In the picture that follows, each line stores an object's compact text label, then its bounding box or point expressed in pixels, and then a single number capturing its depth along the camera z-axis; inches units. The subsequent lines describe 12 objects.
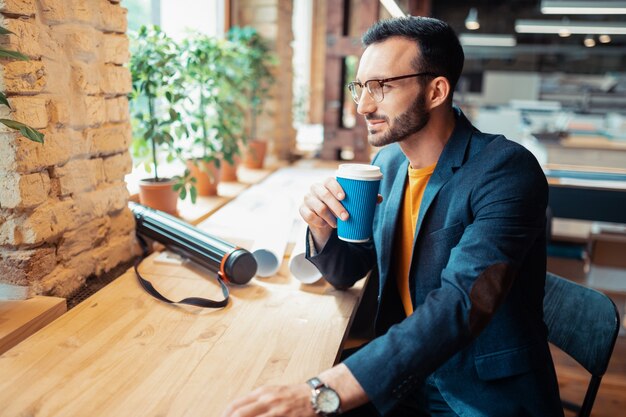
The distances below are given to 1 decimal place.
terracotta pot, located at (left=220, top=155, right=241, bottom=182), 125.2
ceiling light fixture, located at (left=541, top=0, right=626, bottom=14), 206.1
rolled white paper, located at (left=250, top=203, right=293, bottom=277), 66.1
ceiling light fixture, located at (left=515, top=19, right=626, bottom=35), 312.2
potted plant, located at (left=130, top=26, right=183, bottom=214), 80.0
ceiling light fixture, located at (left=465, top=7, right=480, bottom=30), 299.0
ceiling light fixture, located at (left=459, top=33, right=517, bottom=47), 354.0
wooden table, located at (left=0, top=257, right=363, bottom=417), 39.6
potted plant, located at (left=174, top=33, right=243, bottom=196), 96.0
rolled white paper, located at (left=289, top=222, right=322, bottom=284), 64.1
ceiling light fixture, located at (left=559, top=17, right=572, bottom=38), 444.7
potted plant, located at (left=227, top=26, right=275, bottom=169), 129.0
